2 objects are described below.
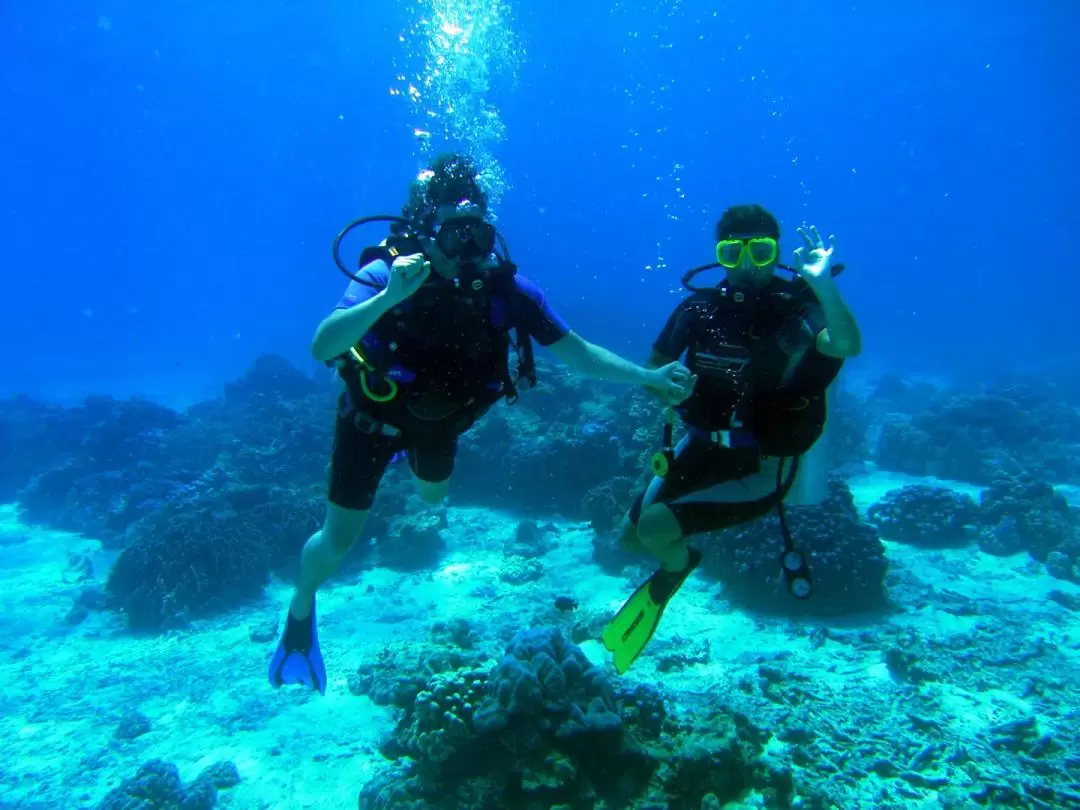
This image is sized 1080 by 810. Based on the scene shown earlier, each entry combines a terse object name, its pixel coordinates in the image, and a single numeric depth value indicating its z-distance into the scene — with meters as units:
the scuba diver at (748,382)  3.89
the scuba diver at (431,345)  3.84
